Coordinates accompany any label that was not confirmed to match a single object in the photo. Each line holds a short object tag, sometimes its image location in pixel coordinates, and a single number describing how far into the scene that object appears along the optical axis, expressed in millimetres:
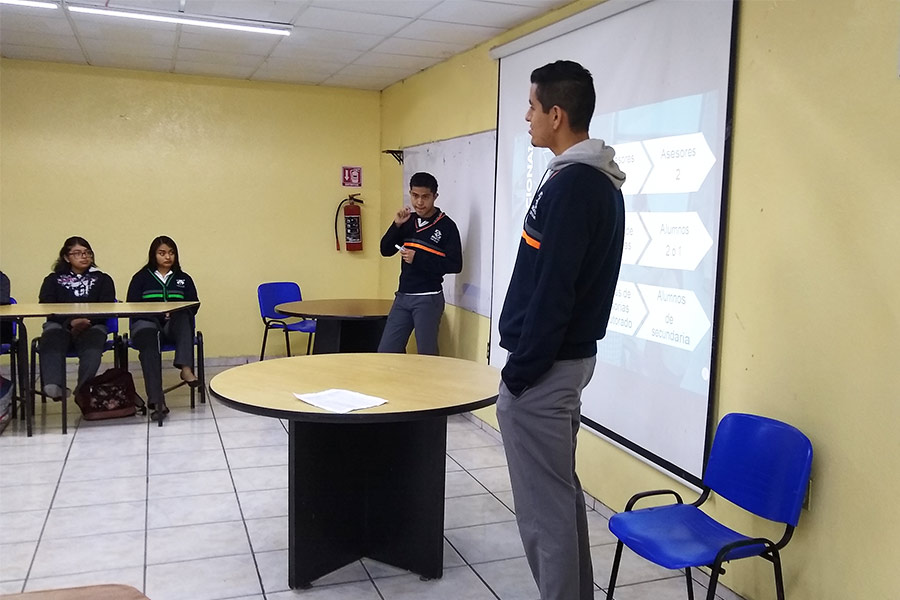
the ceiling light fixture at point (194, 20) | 4613
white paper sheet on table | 2467
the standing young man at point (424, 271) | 5121
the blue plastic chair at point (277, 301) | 6526
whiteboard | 5020
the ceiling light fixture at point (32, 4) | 4430
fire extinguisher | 7379
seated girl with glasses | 4914
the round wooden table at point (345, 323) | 5359
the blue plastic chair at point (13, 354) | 4894
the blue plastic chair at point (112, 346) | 4949
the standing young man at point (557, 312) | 2127
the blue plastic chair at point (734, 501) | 2270
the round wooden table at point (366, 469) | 2770
